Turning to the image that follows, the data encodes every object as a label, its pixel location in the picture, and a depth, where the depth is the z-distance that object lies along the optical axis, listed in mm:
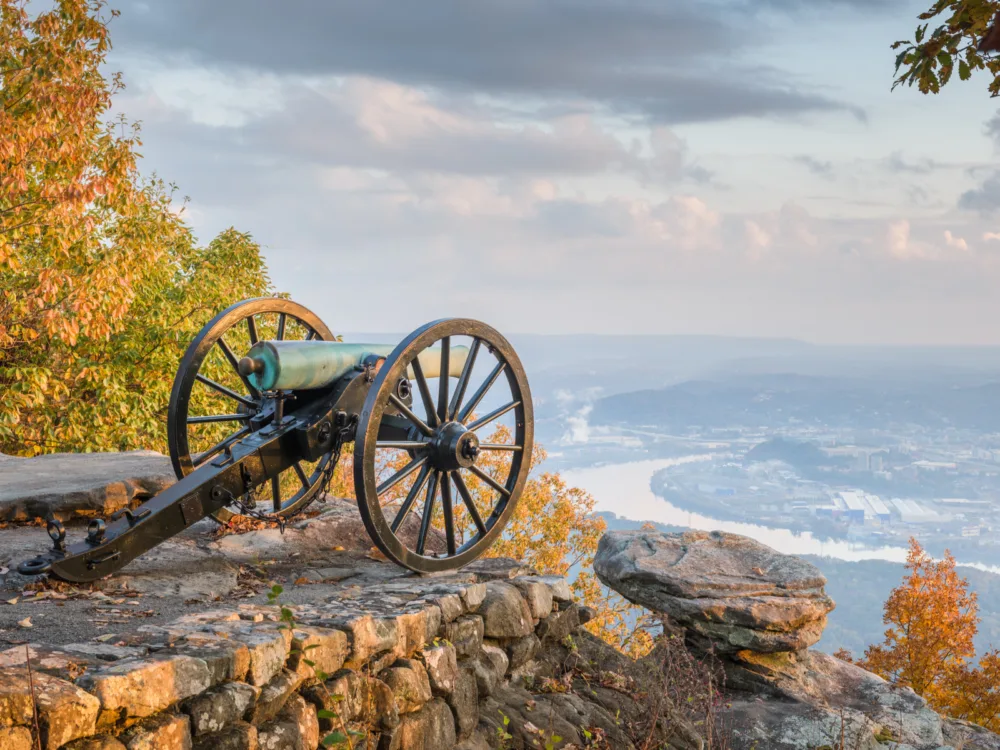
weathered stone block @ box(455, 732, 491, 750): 5445
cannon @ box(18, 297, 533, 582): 5559
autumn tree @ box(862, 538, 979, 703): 24203
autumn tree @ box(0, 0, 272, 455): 10945
